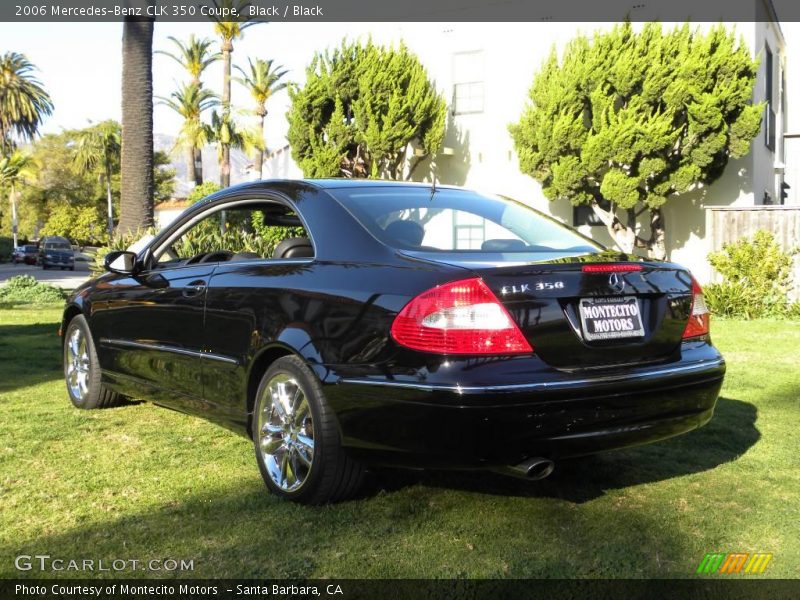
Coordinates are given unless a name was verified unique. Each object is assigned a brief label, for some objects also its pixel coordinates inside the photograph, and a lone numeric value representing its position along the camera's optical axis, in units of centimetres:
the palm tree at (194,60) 4791
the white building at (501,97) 1941
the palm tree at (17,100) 7106
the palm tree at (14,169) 5992
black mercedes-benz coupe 339
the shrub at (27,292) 1597
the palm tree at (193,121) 3941
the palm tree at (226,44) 3984
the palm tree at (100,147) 6575
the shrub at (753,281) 1259
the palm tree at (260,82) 3947
